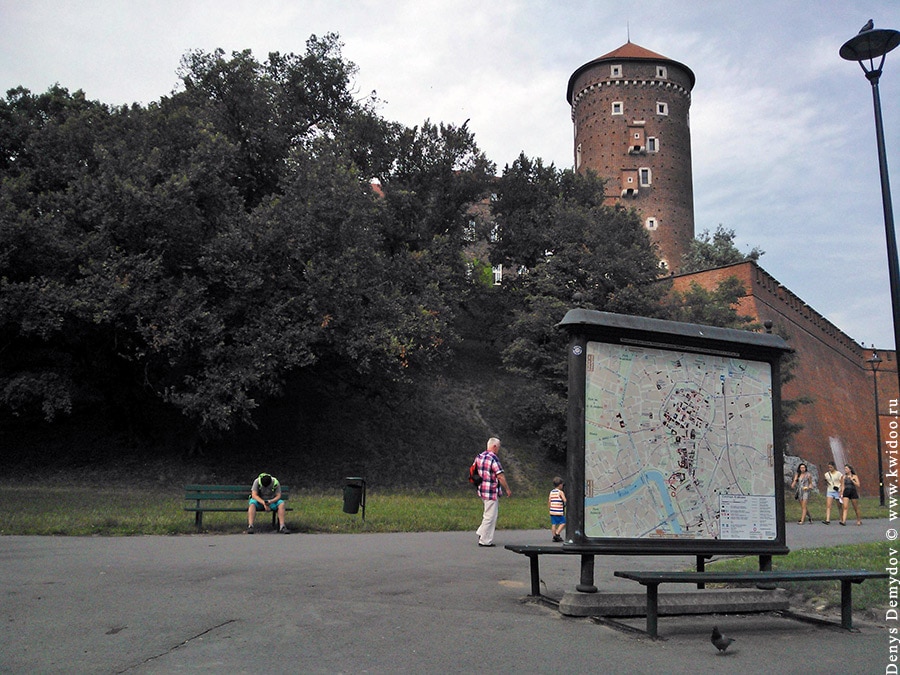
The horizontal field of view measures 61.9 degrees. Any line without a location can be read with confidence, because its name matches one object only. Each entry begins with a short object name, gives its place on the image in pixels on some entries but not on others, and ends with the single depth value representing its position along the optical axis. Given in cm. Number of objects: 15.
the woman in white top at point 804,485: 2111
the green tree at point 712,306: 3919
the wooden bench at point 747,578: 638
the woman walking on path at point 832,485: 2092
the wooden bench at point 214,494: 1415
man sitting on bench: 1432
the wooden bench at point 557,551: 710
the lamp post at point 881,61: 988
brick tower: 6894
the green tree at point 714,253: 6272
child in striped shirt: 1497
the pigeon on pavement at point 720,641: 569
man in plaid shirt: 1291
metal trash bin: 1583
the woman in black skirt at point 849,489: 2125
